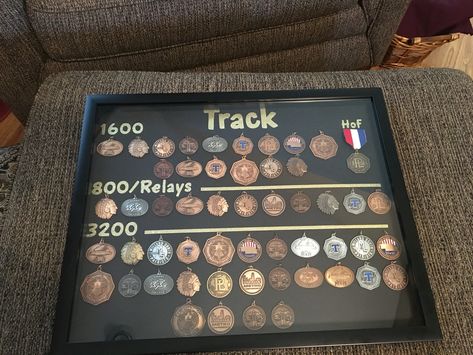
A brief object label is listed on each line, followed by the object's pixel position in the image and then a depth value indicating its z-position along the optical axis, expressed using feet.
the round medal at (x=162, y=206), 2.32
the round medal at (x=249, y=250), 2.21
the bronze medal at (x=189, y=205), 2.32
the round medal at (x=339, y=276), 2.16
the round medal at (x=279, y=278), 2.15
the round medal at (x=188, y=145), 2.49
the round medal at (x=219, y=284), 2.13
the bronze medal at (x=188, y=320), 2.03
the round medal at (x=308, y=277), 2.16
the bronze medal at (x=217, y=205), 2.32
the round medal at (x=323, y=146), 2.49
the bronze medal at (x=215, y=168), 2.43
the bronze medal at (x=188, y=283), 2.13
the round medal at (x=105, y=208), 2.30
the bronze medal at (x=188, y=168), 2.43
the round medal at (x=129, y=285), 2.13
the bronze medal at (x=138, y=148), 2.48
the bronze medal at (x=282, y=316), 2.05
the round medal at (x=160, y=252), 2.20
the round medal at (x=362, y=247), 2.22
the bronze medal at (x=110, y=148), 2.47
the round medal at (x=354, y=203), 2.32
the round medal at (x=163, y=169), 2.43
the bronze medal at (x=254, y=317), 2.05
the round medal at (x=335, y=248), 2.22
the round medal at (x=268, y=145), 2.50
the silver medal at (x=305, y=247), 2.22
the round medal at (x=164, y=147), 2.49
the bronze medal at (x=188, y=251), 2.20
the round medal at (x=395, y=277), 2.14
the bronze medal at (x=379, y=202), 2.31
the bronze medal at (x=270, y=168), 2.43
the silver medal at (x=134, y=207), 2.32
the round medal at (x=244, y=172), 2.41
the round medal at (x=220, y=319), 2.03
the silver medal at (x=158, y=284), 2.14
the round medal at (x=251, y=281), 2.14
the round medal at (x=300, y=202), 2.33
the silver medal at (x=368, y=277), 2.15
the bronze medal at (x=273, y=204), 2.33
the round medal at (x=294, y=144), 2.51
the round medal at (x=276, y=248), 2.22
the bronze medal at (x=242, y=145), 2.50
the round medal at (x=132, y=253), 2.20
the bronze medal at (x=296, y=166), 2.43
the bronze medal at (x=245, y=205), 2.32
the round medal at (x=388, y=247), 2.20
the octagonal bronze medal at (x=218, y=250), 2.20
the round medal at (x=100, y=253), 2.19
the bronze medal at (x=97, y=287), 2.10
